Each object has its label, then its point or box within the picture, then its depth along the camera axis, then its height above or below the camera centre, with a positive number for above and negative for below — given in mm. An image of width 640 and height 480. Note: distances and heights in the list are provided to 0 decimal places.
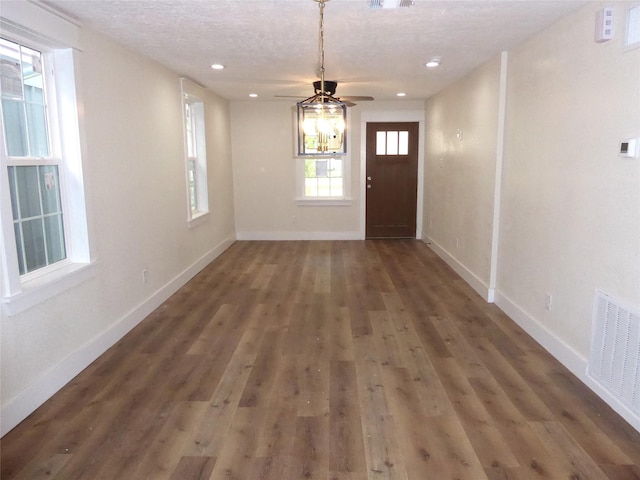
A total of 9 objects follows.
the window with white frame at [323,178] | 7844 -192
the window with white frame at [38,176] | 2512 -43
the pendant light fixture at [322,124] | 3516 +331
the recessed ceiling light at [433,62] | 4402 +1019
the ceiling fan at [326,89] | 2765 +834
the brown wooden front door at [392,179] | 7719 -220
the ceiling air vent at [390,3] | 2553 +913
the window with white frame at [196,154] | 5793 +176
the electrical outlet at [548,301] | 3368 -1001
